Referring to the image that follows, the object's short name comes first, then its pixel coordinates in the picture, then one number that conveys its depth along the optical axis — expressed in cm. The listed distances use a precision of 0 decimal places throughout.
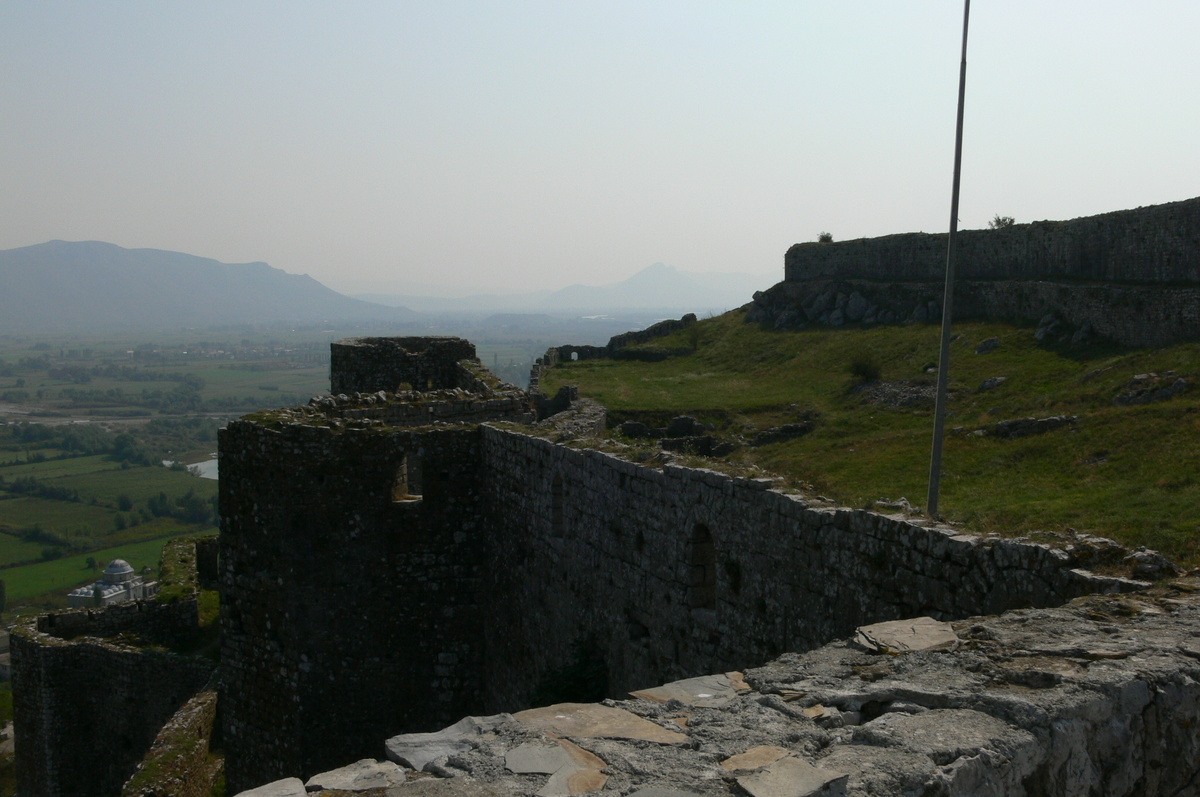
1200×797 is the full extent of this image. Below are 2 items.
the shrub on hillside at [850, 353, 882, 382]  3051
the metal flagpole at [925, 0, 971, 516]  1215
